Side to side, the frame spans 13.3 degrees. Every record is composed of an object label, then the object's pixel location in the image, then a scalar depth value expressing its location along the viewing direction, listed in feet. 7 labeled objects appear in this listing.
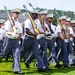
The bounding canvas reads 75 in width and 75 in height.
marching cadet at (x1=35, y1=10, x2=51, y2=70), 36.06
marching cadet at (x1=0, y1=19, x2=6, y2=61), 48.76
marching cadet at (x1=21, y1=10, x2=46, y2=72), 34.03
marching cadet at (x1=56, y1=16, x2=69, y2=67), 39.84
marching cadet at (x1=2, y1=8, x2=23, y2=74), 32.79
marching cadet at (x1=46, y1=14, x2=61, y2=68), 37.86
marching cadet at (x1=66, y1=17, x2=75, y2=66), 43.01
